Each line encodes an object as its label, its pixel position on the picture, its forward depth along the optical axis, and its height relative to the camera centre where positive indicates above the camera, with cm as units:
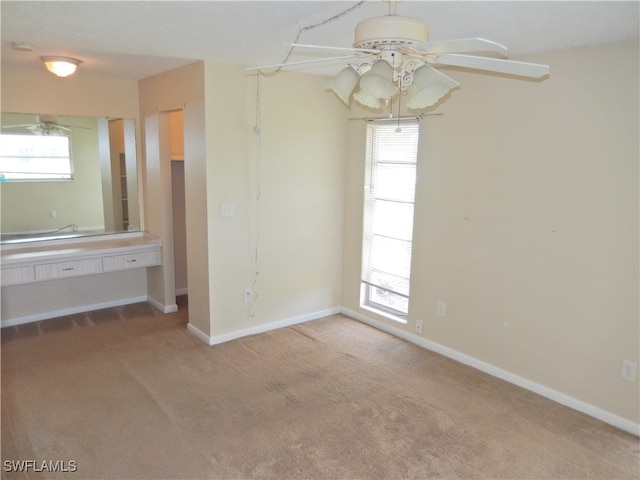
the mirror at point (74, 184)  420 -19
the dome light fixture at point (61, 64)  347 +74
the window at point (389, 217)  407 -40
